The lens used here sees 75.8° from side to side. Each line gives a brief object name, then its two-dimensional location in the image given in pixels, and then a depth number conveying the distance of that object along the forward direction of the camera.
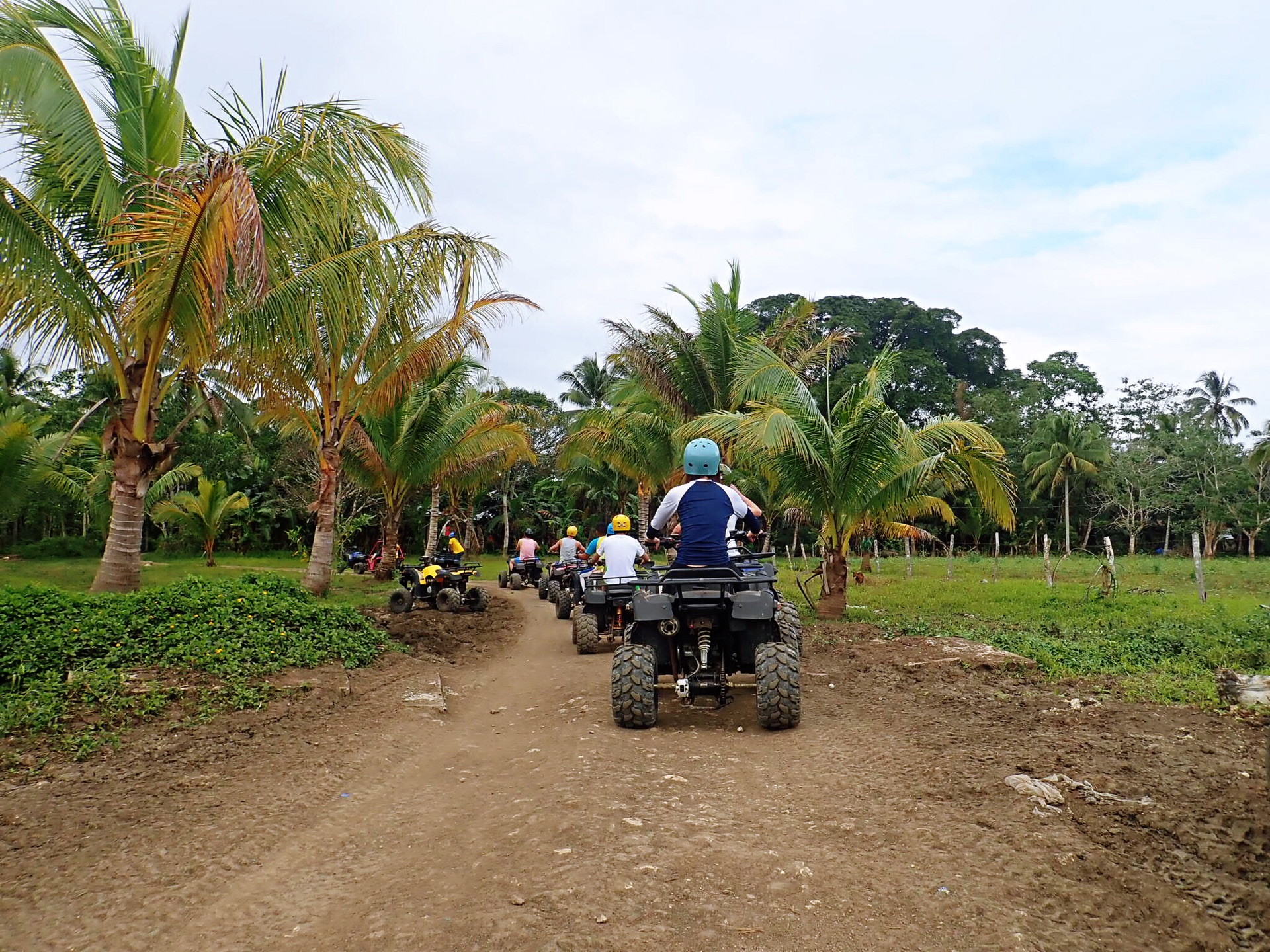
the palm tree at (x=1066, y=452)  35.69
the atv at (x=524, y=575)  18.89
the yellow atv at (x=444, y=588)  13.08
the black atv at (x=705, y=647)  5.48
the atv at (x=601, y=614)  8.55
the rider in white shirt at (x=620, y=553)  8.92
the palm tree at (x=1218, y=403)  46.56
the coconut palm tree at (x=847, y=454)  11.44
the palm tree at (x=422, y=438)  16.64
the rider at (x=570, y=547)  14.61
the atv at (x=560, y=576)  13.97
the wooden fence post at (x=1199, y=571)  12.75
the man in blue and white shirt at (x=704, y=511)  6.09
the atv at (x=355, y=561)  19.33
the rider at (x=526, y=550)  19.20
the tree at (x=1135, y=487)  36.22
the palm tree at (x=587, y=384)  39.78
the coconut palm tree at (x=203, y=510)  22.16
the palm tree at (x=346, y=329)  8.55
